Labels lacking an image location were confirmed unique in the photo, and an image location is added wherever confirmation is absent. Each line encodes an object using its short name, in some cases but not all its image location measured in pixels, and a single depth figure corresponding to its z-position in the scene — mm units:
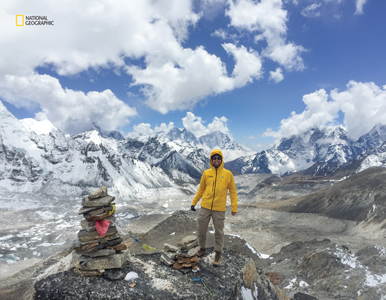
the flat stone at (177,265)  8461
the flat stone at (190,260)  8527
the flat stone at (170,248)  9371
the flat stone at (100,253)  7781
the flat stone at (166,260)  8657
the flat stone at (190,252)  8445
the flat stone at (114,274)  7391
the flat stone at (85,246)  7824
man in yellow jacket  8352
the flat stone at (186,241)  8694
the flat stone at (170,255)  9011
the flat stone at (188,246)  8564
